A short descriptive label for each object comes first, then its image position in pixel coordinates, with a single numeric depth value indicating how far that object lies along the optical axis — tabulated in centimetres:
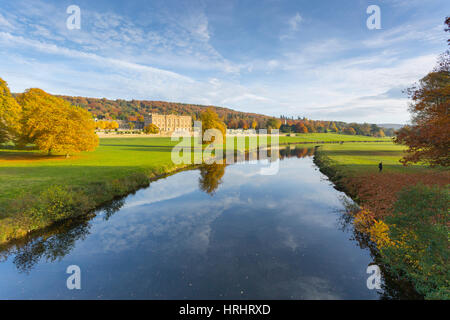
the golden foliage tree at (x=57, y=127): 3014
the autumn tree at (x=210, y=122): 5331
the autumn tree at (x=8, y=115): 3173
